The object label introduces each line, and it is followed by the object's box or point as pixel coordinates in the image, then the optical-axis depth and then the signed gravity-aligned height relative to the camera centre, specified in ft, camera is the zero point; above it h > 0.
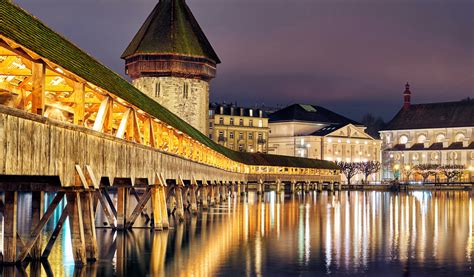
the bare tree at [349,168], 484.74 +9.20
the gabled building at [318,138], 502.38 +28.50
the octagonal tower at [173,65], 286.87 +41.38
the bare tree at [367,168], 508.12 +9.61
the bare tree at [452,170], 499.59 +8.49
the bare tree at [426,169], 514.39 +9.09
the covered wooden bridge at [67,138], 63.00 +4.14
